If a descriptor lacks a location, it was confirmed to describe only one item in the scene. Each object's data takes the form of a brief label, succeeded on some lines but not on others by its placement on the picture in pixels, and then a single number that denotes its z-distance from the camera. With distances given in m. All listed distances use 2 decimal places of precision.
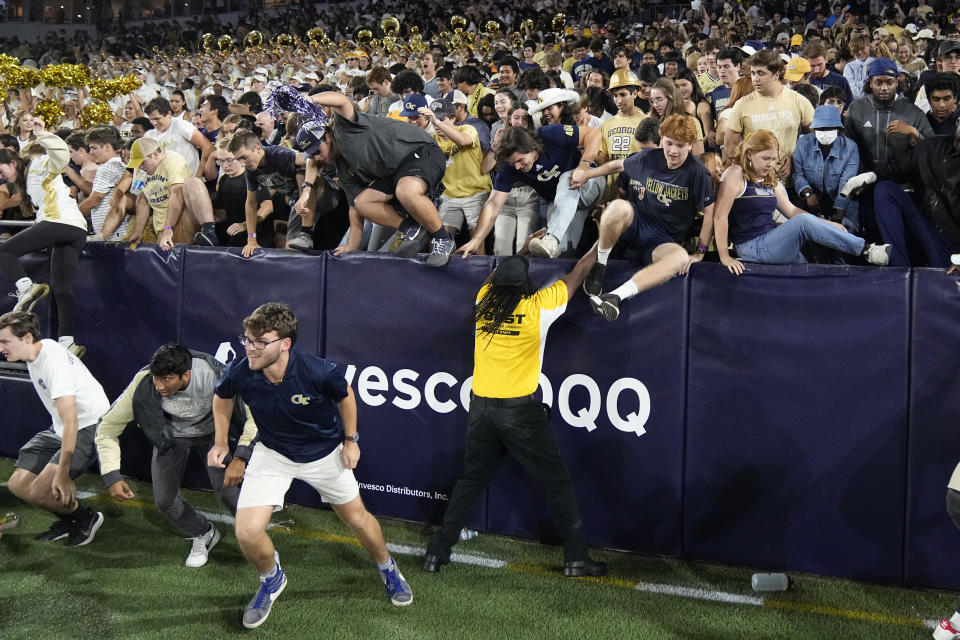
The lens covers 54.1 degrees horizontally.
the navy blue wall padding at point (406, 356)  6.72
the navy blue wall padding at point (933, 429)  5.44
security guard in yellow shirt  5.77
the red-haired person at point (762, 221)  5.81
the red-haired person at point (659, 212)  5.88
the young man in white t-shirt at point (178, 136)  9.70
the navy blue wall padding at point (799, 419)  5.61
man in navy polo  5.27
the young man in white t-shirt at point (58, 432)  6.31
